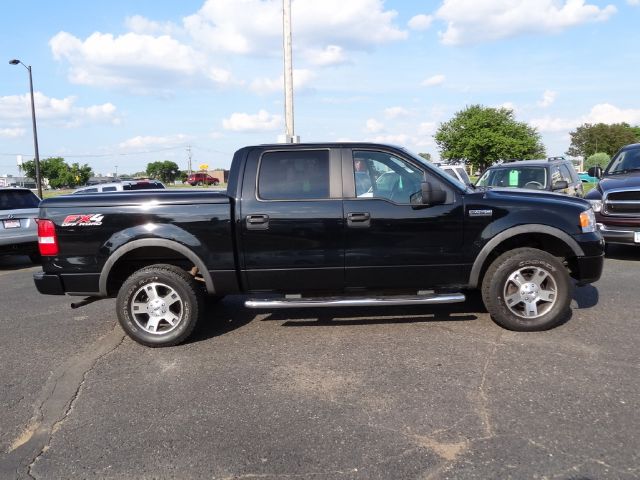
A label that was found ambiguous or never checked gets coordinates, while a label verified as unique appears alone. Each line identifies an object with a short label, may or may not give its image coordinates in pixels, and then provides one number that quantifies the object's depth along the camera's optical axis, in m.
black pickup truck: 4.72
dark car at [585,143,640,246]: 8.05
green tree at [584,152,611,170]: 55.28
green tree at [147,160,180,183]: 105.38
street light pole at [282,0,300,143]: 14.45
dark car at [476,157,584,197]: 10.38
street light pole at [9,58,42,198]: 24.70
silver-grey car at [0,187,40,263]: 9.52
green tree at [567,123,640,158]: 80.69
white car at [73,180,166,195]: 14.68
